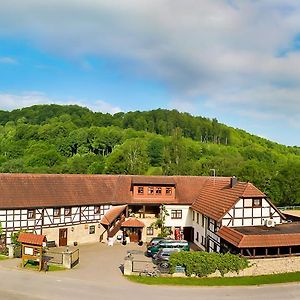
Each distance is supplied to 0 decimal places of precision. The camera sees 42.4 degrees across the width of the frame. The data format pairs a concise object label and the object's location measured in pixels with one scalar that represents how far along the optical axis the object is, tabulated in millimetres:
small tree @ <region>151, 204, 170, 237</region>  37553
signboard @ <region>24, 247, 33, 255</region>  26234
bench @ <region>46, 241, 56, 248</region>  34281
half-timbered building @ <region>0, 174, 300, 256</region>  30203
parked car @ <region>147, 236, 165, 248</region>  32675
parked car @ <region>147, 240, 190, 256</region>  30250
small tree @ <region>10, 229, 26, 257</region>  29391
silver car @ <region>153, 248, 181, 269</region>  27859
